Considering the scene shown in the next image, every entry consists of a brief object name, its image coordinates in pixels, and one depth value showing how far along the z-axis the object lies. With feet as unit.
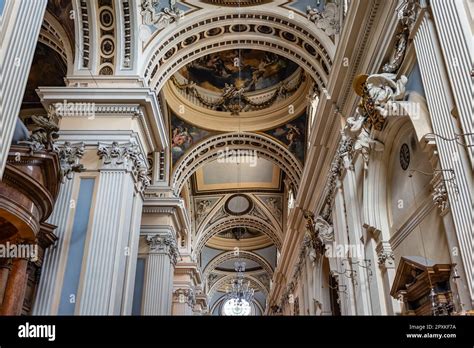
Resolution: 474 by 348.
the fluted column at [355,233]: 23.31
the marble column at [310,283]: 40.06
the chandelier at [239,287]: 80.65
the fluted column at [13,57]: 11.78
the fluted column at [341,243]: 25.80
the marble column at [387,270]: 20.44
